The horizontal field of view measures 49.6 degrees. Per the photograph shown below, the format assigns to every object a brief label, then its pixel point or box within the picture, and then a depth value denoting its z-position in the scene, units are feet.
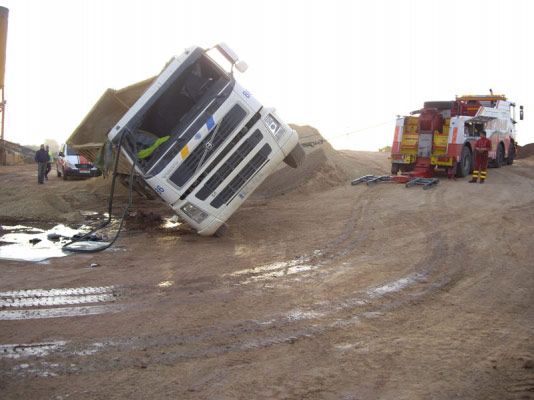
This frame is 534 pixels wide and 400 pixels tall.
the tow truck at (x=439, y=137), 55.52
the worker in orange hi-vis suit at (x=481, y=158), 54.60
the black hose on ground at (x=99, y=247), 30.55
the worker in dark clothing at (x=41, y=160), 69.97
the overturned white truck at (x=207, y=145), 31.65
